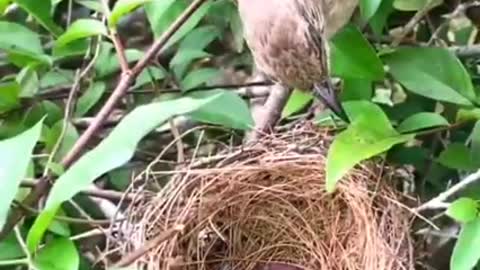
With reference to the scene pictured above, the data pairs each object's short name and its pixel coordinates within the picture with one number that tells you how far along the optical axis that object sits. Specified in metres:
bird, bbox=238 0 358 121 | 0.41
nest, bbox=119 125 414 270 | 0.43
